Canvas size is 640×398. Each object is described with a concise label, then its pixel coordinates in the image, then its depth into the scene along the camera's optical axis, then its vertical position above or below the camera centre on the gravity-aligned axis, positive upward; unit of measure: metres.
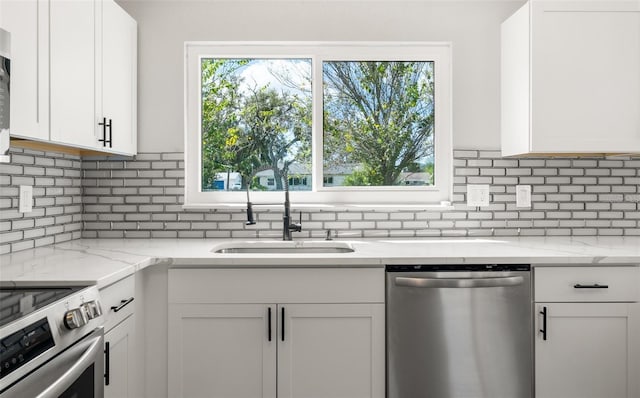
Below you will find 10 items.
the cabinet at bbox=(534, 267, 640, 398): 1.98 -0.58
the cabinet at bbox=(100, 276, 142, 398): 1.60 -0.54
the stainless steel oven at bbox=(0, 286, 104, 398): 1.02 -0.37
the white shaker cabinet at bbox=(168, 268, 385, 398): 1.95 -0.56
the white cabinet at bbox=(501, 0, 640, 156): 2.27 +0.61
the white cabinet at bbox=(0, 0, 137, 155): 1.58 +0.52
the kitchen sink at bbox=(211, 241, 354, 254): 2.43 -0.26
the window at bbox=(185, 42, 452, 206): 2.69 +0.42
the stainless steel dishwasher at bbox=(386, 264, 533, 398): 1.94 -0.57
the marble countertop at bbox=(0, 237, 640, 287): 1.61 -0.25
